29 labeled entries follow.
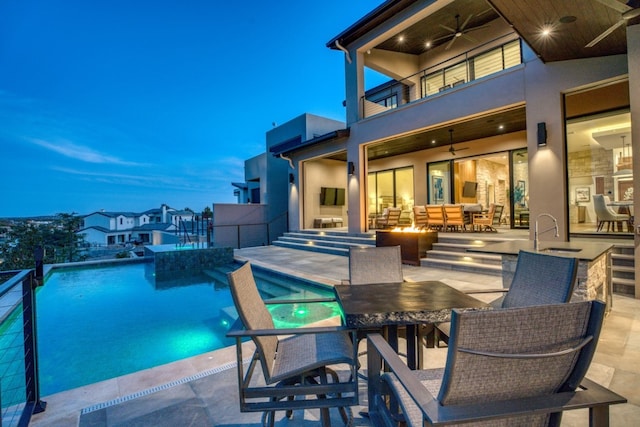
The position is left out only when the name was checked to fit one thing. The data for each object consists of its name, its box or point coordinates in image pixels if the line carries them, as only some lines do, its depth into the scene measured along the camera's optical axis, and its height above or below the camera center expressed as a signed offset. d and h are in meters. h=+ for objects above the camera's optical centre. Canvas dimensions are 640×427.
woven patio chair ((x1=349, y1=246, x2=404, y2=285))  2.88 -0.51
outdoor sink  3.26 -0.47
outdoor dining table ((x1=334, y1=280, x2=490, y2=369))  1.66 -0.57
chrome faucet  5.39 -0.37
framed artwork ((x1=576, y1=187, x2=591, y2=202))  6.62 +0.32
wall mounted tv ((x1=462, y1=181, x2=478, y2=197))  10.41 +0.76
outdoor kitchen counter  2.97 -0.59
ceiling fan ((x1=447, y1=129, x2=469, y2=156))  9.00 +2.15
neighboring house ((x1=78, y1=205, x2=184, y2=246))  27.08 -0.72
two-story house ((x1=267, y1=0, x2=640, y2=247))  4.80 +2.24
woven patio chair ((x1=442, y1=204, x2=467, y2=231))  7.97 -0.10
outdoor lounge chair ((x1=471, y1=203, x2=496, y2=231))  7.81 -0.22
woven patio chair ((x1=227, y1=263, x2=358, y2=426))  1.54 -0.84
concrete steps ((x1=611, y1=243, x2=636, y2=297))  4.27 -0.91
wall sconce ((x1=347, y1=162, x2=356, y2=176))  9.47 +1.43
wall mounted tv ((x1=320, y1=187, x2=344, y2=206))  12.84 +0.80
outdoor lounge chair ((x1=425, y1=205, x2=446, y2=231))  8.41 -0.09
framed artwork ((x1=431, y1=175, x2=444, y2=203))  11.15 +0.81
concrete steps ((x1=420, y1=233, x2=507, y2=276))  5.79 -0.94
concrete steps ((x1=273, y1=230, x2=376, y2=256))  8.78 -0.85
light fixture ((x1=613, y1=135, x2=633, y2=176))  5.95 +0.90
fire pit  6.68 -0.65
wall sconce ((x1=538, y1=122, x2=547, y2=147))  5.46 +1.36
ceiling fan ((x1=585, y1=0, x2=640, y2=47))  3.15 +2.19
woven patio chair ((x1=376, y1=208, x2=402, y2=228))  9.80 -0.16
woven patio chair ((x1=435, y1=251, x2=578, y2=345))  1.82 -0.48
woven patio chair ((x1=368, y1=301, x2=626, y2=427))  0.93 -0.52
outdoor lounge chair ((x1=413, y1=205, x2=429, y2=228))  9.28 -0.12
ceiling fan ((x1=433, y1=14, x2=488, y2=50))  7.78 +4.65
